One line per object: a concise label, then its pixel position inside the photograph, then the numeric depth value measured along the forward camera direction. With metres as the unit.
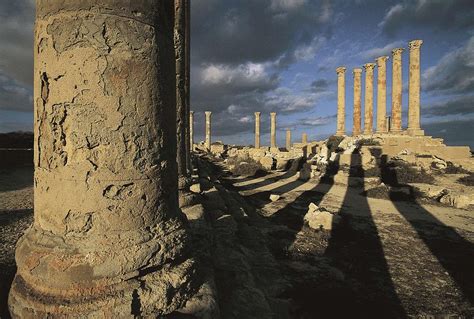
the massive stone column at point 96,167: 2.12
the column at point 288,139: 44.94
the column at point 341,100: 31.09
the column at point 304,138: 42.31
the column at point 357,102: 31.27
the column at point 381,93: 28.73
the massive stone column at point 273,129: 41.78
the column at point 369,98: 29.72
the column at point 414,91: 25.05
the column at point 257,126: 40.62
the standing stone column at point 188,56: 7.40
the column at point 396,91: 27.16
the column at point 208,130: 39.31
